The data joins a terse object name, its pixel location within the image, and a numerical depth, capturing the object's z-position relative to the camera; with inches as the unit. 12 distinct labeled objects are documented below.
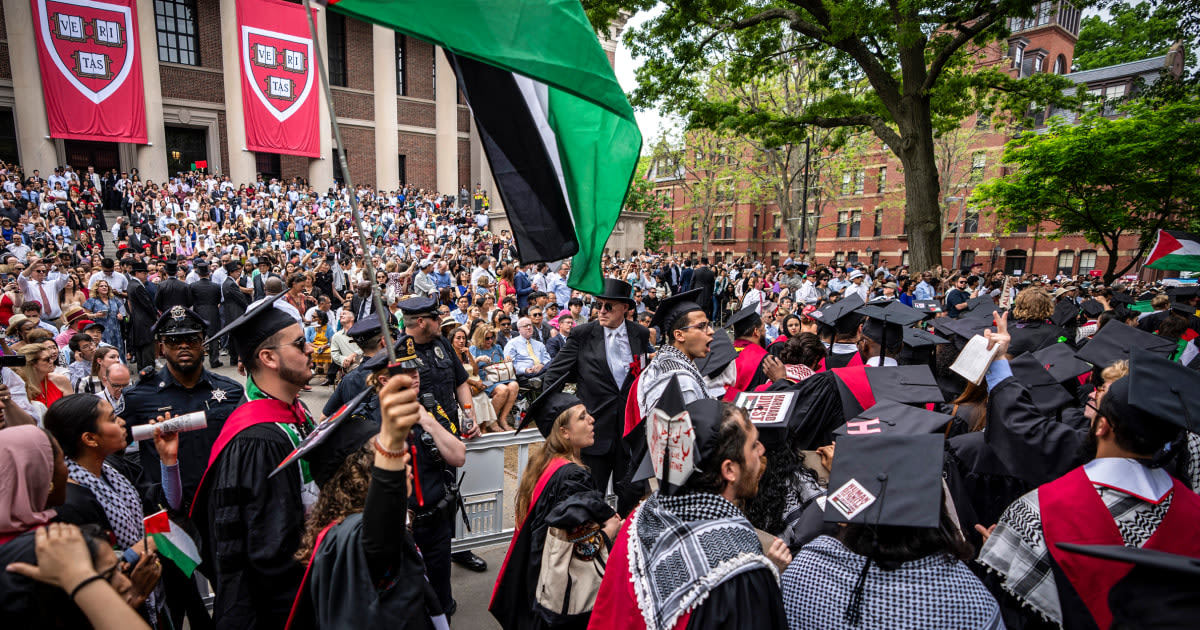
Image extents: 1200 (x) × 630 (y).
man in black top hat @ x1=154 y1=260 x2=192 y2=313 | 410.9
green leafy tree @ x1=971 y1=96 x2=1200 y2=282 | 701.6
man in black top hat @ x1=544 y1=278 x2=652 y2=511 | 199.8
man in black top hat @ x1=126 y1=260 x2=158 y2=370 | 414.6
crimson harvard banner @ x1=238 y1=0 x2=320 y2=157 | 992.9
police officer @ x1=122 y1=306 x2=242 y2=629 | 143.0
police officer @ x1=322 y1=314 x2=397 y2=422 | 152.2
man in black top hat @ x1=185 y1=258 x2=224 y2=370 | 434.3
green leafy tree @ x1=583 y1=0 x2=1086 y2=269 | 447.2
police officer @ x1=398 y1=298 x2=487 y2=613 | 145.2
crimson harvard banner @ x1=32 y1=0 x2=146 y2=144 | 856.3
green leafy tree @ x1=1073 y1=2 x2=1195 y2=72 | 1774.1
